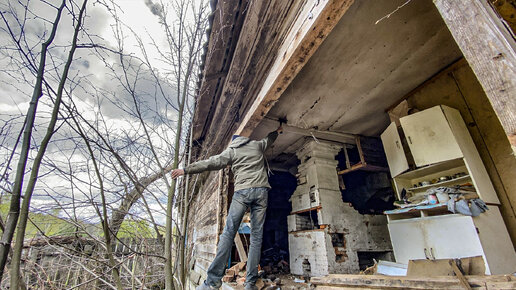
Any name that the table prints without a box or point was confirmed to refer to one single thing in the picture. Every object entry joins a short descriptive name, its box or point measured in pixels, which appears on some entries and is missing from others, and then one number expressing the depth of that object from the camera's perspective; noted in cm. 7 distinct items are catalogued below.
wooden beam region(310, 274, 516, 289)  132
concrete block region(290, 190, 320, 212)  379
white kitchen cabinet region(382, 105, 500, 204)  240
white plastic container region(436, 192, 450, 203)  239
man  236
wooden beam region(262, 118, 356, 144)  371
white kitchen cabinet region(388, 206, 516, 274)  208
